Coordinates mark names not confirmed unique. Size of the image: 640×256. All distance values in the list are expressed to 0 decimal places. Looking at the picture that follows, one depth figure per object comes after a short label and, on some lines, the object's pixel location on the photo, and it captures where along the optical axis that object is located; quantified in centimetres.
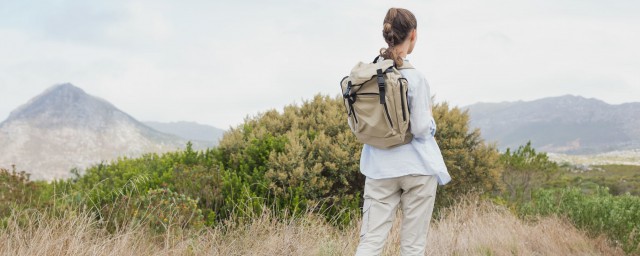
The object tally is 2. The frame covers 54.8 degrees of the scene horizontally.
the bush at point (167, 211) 565
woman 399
